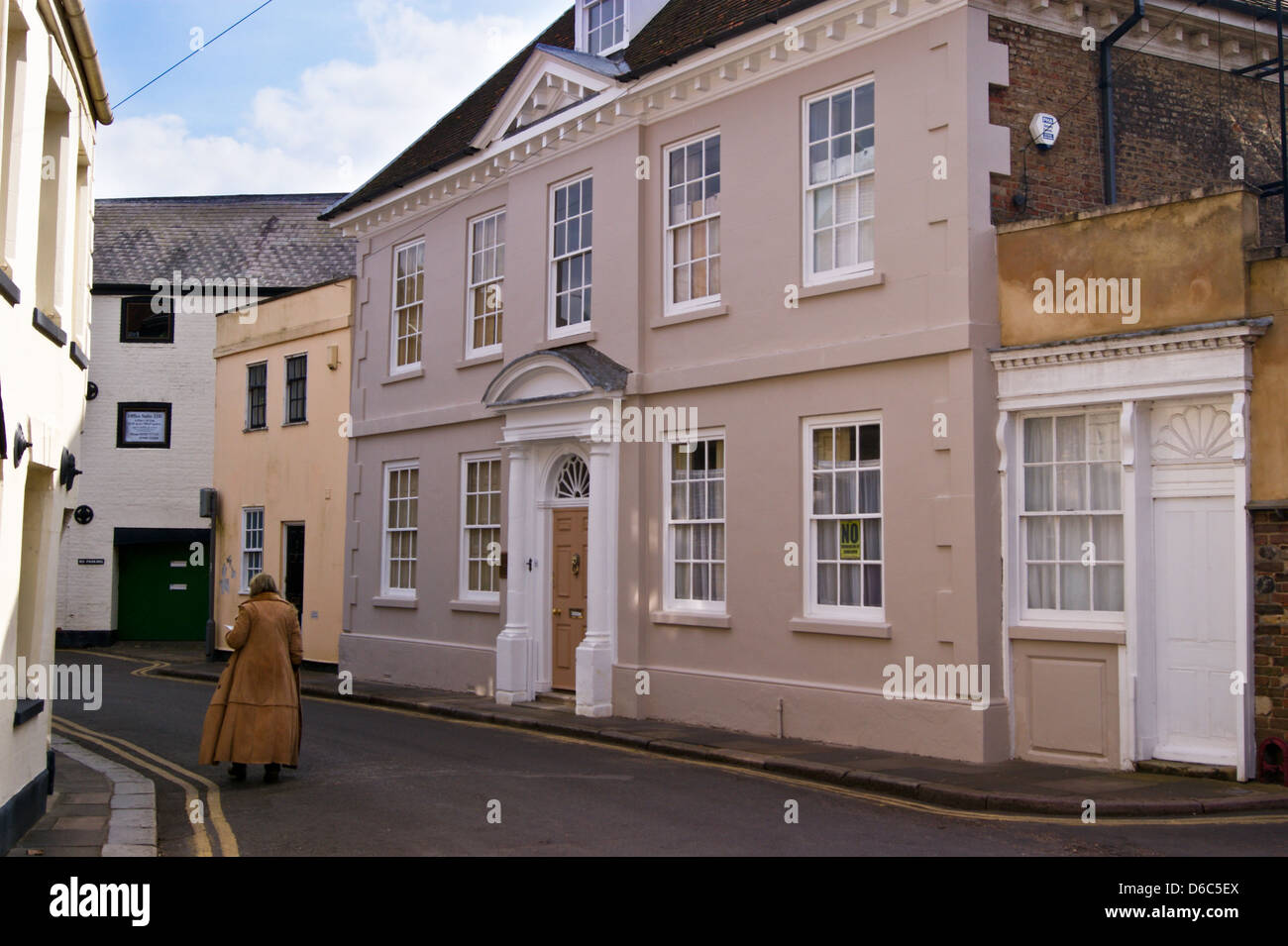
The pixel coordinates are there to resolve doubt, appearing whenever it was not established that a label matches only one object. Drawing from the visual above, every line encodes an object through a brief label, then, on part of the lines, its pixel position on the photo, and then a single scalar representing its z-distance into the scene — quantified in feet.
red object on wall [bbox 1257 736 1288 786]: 34.68
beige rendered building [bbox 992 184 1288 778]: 35.53
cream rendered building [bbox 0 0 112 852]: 27.78
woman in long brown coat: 37.60
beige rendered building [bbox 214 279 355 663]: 76.43
